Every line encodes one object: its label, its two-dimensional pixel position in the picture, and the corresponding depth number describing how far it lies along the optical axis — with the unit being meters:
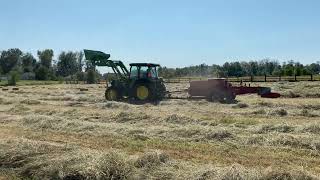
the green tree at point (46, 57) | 135.88
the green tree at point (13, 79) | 75.38
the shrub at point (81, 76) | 85.88
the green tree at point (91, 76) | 77.32
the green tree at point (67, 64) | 138.50
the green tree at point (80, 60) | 140.38
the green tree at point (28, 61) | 139.52
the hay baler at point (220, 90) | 26.12
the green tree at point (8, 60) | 132.25
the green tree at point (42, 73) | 107.94
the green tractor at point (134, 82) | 27.41
